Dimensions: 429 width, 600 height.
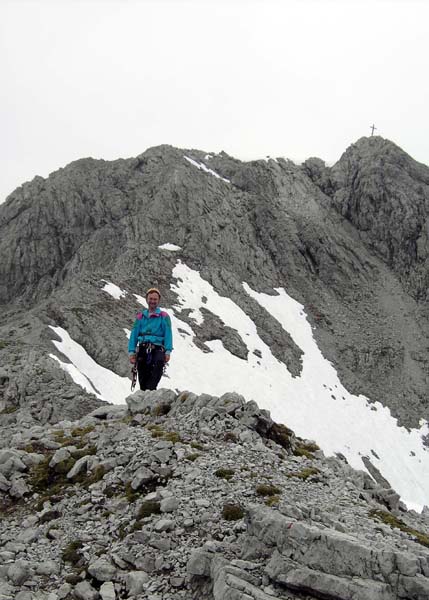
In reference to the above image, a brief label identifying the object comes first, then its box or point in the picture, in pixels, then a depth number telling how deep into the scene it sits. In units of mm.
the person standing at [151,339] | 17109
